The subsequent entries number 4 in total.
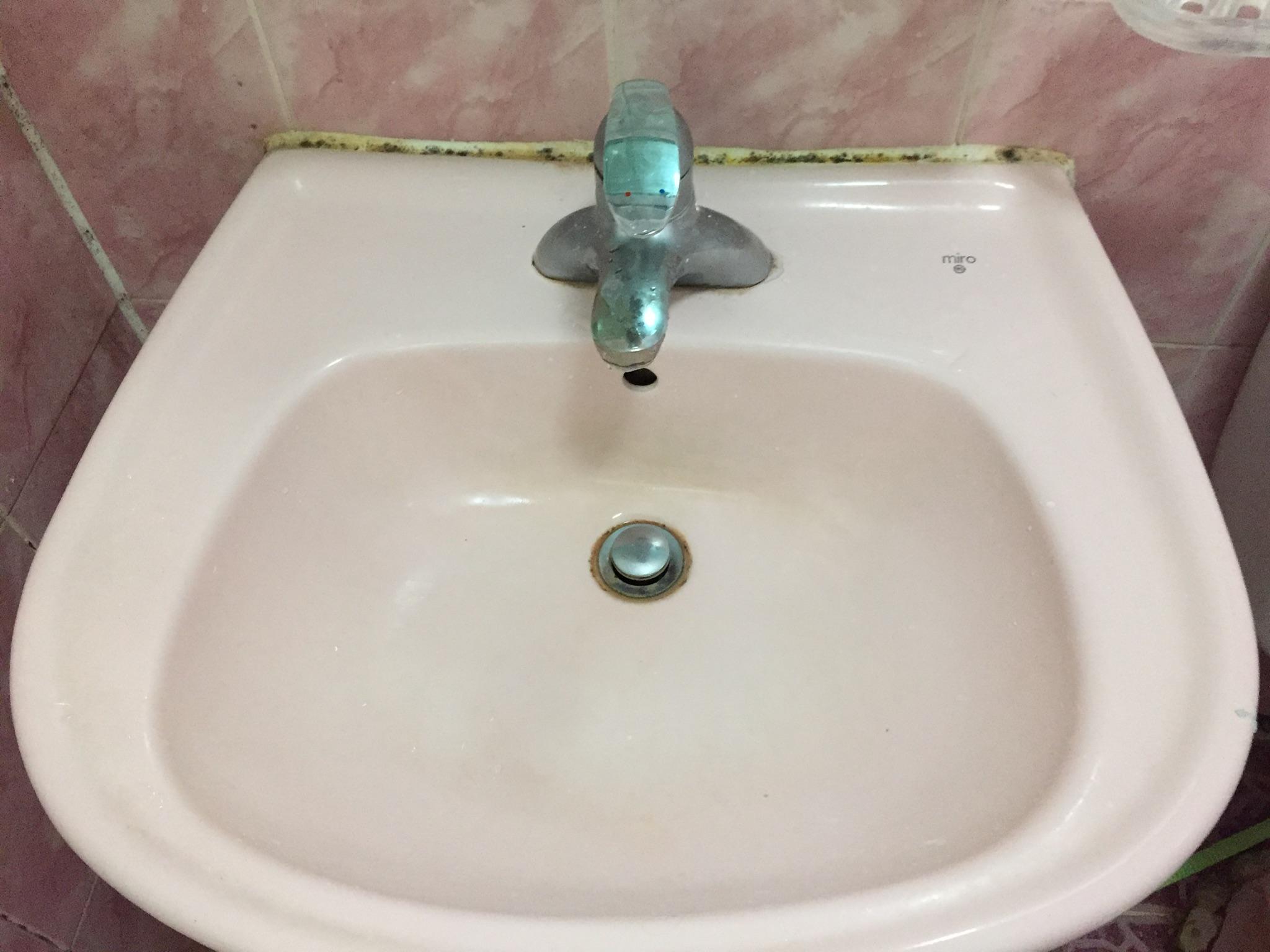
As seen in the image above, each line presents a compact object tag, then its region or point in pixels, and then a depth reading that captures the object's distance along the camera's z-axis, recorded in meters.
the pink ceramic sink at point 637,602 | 0.34
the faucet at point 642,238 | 0.40
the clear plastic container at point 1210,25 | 0.44
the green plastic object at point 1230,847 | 0.95
